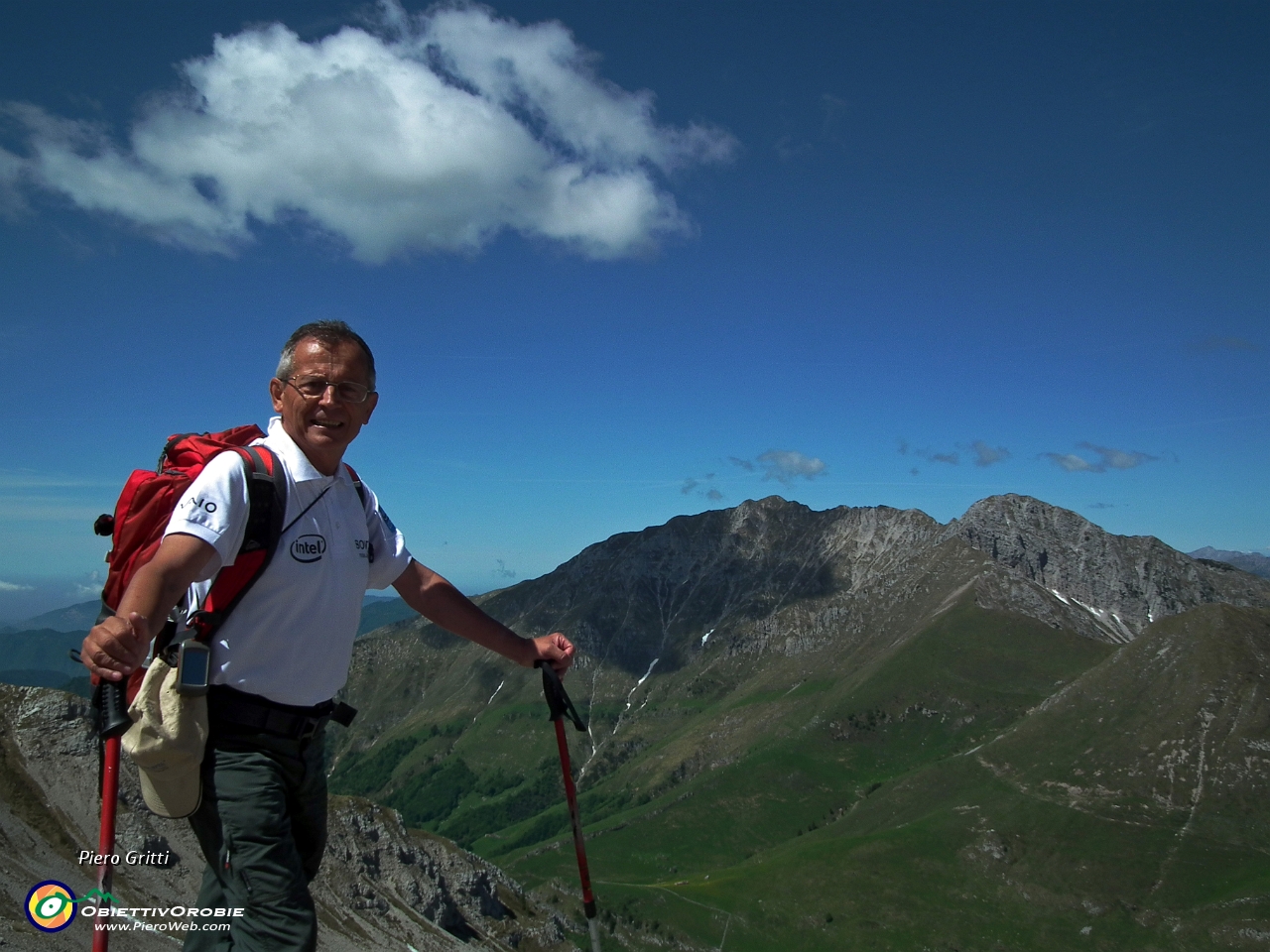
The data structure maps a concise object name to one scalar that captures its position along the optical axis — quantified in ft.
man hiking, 16.37
